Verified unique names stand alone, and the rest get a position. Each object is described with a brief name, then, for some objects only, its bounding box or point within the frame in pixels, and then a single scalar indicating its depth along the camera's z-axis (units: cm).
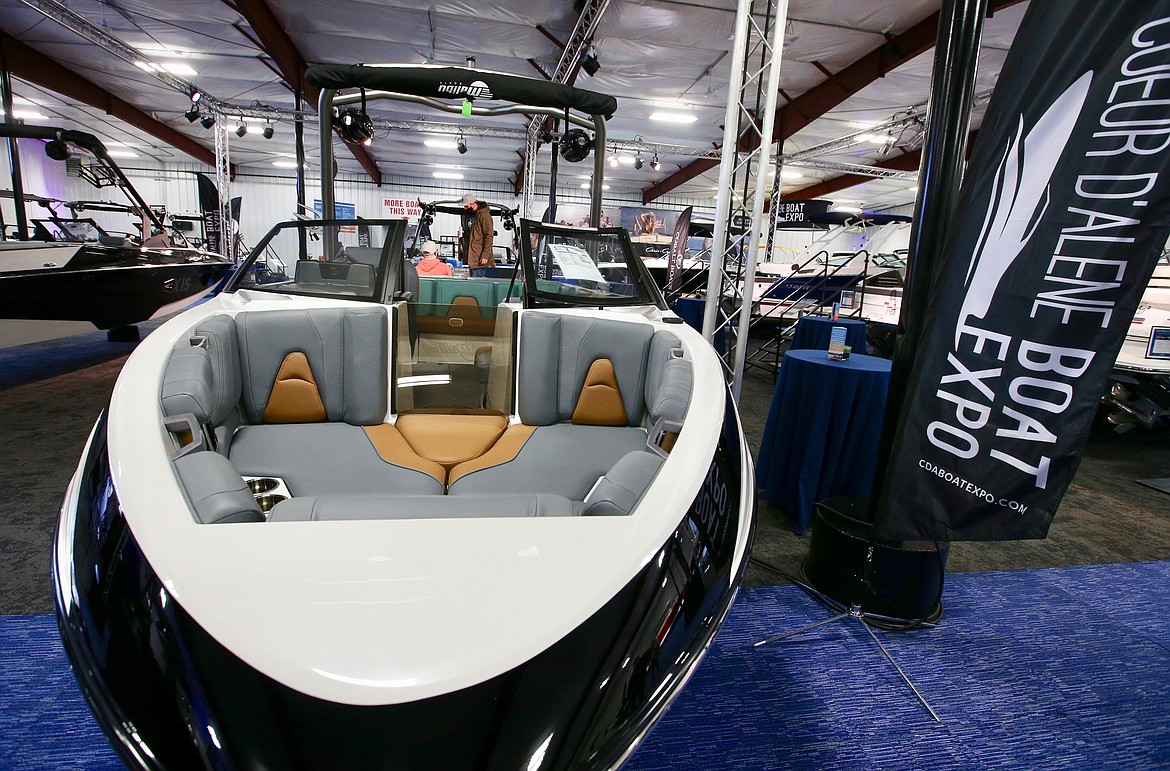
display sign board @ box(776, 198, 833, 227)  804
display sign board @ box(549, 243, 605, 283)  248
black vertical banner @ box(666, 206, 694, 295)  748
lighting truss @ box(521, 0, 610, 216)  632
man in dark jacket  654
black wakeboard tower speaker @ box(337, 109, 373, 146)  287
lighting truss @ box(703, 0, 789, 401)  342
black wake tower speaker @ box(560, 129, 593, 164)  313
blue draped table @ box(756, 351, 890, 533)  247
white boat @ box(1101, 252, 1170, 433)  394
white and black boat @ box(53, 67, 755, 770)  64
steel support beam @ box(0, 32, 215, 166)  850
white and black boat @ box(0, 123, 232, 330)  395
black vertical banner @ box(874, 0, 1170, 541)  131
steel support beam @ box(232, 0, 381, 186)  686
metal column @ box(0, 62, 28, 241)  567
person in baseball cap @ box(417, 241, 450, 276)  570
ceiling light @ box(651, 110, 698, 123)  1080
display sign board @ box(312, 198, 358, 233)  1592
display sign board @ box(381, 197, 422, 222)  1764
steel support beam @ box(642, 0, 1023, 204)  682
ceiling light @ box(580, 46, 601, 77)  702
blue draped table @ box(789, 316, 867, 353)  480
